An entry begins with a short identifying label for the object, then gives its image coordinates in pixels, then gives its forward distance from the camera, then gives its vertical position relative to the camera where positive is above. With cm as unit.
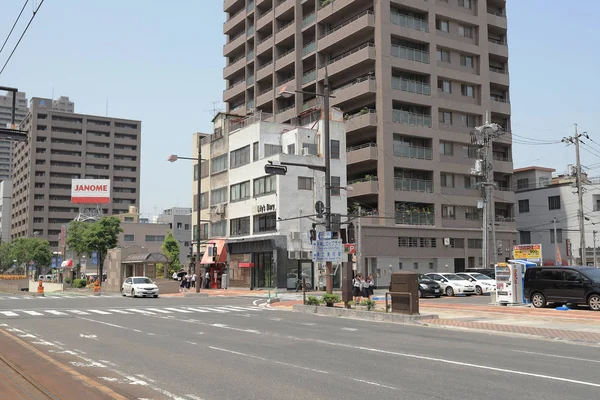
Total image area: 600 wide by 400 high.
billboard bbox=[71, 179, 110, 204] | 10569 +1246
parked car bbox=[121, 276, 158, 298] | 4194 -191
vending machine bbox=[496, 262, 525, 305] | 2877 -118
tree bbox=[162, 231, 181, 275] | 8956 +188
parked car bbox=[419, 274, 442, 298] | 3769 -190
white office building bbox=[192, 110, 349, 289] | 5044 +553
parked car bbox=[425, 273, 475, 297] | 3866 -176
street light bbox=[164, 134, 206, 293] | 4428 +638
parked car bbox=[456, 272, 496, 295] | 3938 -166
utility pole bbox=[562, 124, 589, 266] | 4501 +683
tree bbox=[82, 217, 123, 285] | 7012 +293
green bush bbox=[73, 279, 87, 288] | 6494 -241
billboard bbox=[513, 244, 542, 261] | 3362 +33
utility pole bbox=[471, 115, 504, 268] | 4516 +723
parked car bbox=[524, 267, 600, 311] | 2492 -119
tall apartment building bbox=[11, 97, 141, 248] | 13075 +2208
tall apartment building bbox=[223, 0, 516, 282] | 5512 +1541
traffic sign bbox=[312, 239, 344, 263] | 2623 +42
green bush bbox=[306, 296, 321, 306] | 2748 -195
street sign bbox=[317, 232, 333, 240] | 2672 +109
